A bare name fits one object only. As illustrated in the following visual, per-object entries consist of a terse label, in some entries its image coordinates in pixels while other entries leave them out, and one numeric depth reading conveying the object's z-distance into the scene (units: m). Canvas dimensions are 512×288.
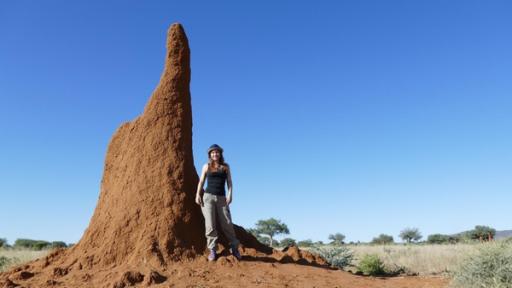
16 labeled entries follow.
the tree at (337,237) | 51.81
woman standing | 7.70
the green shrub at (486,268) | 6.99
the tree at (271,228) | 39.81
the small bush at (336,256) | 13.16
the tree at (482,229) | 39.73
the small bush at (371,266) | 12.42
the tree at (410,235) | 47.09
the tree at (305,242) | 40.12
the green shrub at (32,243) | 36.88
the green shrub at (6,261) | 14.68
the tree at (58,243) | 39.98
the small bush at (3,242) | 37.66
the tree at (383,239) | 49.14
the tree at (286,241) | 39.78
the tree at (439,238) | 43.86
